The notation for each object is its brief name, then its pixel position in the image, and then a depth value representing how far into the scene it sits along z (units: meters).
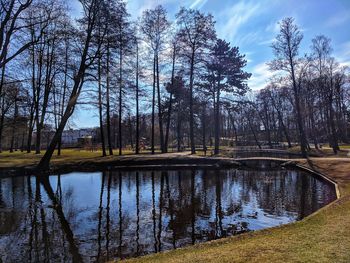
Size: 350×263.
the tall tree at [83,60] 23.25
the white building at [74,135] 83.74
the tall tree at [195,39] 33.69
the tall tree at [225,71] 35.00
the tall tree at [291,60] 31.41
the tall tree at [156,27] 35.56
